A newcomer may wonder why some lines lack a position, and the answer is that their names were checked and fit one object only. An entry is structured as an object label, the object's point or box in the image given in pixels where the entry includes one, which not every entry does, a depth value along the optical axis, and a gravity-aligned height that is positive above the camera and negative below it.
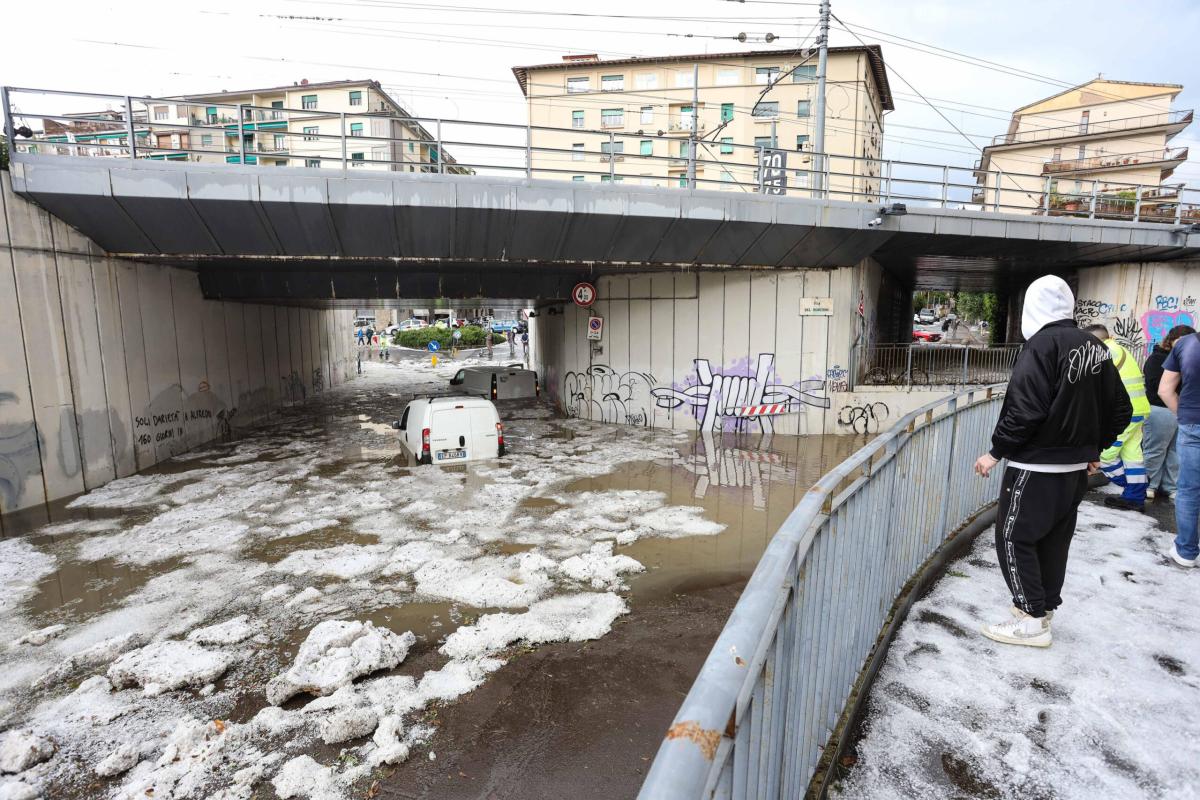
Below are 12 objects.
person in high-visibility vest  6.35 -1.50
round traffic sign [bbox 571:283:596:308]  16.95 +0.46
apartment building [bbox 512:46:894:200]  44.41 +15.88
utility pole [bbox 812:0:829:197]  15.70 +6.14
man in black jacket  3.51 -0.79
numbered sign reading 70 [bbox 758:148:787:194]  12.88 +2.90
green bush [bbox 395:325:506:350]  51.00 -2.13
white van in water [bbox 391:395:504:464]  12.37 -2.42
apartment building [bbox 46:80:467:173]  44.72 +18.25
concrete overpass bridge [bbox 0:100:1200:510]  10.41 +0.84
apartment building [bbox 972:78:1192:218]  51.19 +14.87
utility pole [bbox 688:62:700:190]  12.25 +2.97
